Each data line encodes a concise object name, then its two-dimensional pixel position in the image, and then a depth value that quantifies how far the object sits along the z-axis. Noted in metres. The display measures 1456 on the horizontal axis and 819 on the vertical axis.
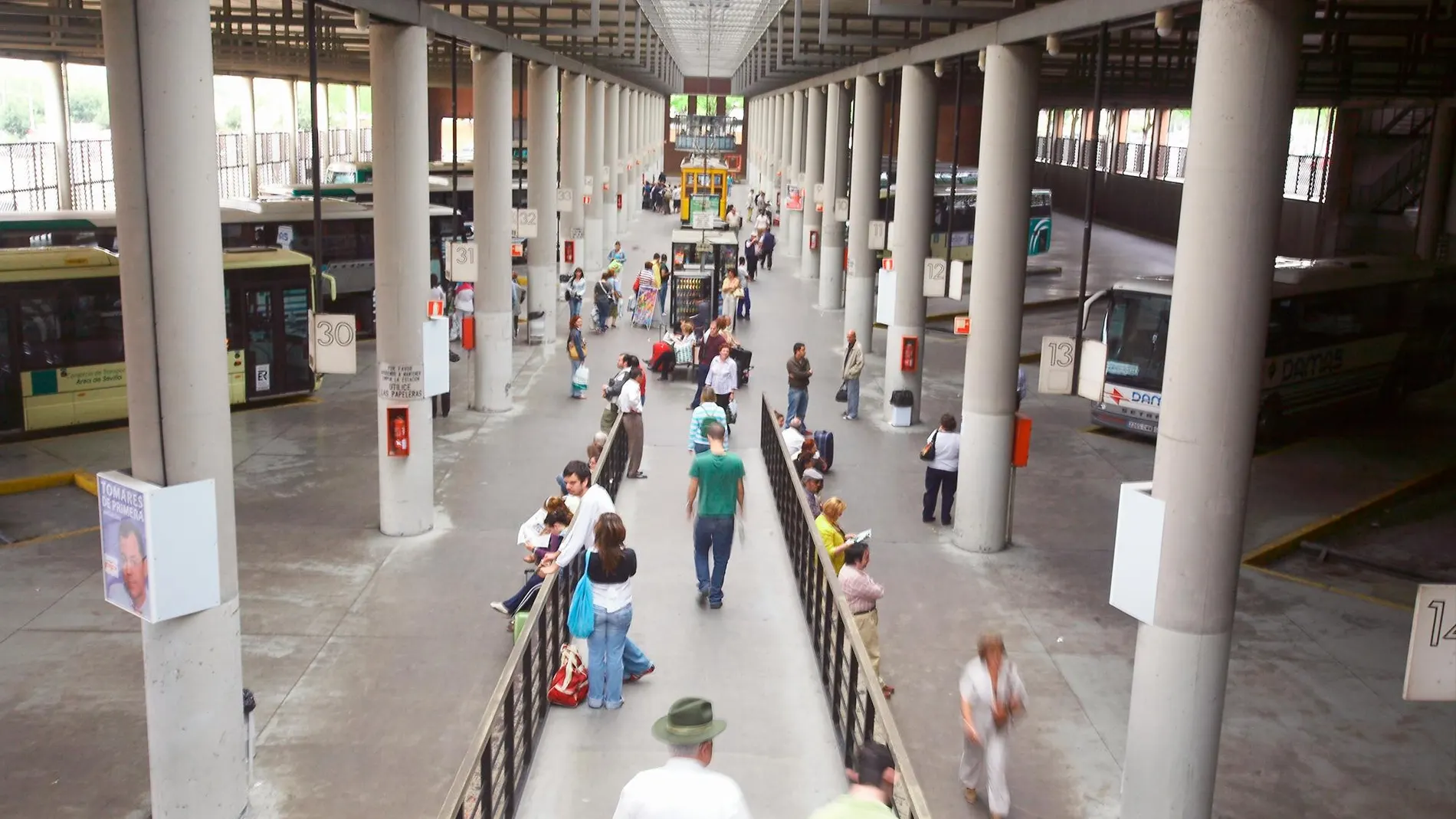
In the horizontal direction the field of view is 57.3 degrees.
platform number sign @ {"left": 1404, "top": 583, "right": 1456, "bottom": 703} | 7.21
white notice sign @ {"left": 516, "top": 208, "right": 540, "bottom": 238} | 25.16
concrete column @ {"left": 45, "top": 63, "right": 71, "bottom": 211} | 33.56
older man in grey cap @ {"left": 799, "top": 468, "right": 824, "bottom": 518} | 12.85
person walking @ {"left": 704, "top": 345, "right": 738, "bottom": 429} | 18.17
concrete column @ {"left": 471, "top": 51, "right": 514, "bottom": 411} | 21.36
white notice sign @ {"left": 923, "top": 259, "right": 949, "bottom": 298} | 19.19
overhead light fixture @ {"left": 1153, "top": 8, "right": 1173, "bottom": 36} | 10.60
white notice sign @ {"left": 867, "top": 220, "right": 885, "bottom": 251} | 23.98
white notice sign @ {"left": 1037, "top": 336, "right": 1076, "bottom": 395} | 12.34
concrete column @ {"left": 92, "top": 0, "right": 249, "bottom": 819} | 8.12
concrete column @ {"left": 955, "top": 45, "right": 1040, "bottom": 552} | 15.12
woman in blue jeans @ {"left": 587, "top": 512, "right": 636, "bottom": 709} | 8.80
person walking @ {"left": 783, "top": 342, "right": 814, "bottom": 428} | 19.39
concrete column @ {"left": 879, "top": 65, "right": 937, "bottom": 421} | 20.70
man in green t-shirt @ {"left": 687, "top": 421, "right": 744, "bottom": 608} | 10.75
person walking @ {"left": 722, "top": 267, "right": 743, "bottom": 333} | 28.70
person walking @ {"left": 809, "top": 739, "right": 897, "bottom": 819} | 5.30
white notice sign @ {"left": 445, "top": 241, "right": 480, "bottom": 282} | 19.69
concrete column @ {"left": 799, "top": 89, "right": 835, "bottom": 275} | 38.19
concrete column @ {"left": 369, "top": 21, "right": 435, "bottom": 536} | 14.96
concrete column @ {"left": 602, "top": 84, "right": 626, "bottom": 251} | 44.91
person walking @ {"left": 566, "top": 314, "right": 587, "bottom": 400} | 22.20
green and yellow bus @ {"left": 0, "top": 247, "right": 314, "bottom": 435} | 19.30
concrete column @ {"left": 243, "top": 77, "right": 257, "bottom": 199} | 45.72
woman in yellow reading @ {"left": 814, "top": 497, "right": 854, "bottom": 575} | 11.16
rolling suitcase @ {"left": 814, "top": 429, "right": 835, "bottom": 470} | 18.45
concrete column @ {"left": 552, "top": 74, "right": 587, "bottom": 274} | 34.03
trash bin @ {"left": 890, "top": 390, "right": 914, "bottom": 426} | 21.22
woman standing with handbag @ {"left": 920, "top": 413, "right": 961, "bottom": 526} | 15.96
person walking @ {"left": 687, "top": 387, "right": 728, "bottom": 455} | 14.27
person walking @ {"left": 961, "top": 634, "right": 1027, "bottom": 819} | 8.66
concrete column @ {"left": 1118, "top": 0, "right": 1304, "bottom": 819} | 8.50
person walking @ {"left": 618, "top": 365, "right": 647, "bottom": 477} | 15.70
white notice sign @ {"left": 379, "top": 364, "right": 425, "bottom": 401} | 15.35
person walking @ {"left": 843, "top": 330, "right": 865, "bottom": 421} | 20.92
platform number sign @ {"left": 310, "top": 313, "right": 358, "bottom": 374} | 12.95
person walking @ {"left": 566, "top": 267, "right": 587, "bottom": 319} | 27.52
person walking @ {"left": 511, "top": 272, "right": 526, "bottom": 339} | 29.38
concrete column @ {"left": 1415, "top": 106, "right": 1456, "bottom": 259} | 31.75
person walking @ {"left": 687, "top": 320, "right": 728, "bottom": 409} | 20.27
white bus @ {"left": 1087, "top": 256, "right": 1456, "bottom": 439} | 21.50
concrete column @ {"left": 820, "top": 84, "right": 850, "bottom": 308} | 32.28
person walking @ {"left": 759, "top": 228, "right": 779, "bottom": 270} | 43.06
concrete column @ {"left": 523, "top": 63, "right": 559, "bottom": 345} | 27.55
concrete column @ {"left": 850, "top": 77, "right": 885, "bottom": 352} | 26.00
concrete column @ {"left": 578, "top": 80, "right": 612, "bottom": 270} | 39.12
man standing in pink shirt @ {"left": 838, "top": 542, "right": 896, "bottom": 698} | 10.27
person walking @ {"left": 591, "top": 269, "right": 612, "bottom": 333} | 29.39
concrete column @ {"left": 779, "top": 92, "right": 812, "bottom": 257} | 45.97
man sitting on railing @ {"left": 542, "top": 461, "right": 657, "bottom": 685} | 9.55
